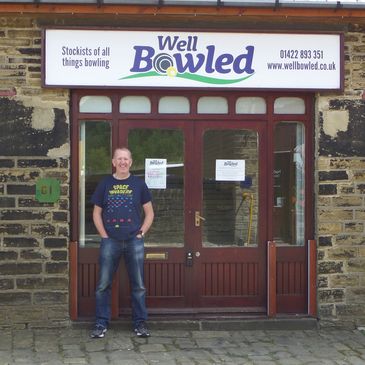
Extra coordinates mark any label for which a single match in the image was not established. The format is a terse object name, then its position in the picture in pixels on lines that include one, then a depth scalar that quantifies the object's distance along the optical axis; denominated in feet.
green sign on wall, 20.65
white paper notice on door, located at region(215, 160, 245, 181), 21.79
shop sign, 20.57
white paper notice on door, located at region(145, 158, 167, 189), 21.62
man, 19.86
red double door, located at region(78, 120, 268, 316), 21.53
